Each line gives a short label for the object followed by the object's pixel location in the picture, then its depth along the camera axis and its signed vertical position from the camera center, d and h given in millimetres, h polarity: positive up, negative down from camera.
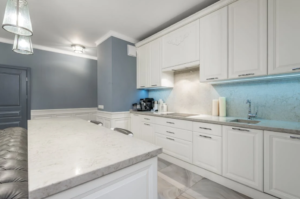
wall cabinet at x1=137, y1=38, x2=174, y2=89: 2885 +712
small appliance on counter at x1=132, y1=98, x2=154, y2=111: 3242 -157
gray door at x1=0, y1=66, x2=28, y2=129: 3238 +30
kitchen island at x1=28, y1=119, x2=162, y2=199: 503 -311
